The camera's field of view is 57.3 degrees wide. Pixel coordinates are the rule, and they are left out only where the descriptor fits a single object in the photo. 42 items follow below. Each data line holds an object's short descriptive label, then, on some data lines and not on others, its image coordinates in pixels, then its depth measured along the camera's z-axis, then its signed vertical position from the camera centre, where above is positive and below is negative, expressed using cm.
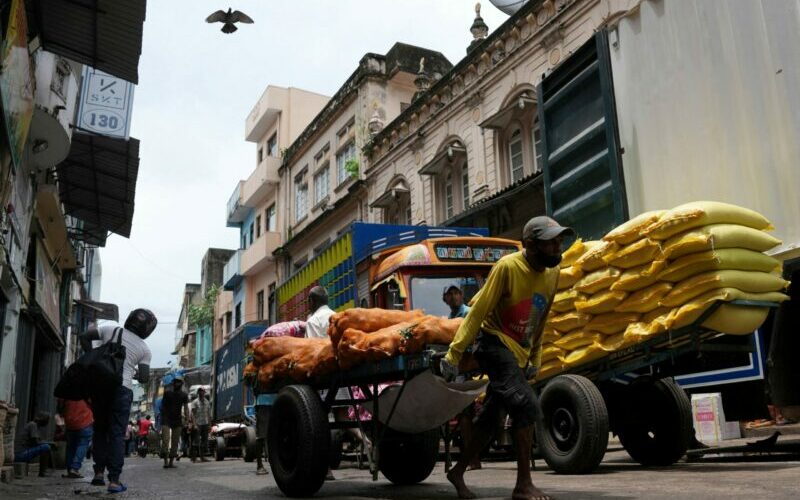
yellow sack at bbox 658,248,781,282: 565 +111
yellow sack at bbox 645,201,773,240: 580 +149
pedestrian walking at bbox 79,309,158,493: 643 +18
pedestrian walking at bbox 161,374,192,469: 1309 +10
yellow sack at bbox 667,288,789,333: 554 +79
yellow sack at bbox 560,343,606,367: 657 +50
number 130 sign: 1563 +696
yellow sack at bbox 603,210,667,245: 621 +154
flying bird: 1109 +599
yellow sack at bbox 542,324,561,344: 708 +73
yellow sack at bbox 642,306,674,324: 597 +77
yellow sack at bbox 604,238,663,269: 609 +130
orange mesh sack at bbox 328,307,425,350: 527 +69
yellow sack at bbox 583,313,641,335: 638 +76
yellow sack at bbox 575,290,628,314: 642 +95
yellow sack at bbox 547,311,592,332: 677 +83
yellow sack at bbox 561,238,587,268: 707 +150
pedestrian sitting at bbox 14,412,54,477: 1057 -30
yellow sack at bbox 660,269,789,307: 559 +94
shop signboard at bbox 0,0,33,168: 798 +405
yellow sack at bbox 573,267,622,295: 650 +115
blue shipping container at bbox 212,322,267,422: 1938 +124
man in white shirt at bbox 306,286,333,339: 685 +96
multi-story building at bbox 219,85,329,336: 3438 +1086
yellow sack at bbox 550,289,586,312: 688 +104
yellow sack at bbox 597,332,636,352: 632 +58
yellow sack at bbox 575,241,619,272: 658 +140
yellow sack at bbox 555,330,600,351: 670 +65
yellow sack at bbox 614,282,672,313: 601 +91
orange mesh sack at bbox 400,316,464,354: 470 +51
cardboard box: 1036 -19
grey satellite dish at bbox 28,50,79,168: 1181 +508
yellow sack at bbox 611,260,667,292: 603 +110
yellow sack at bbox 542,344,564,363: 700 +56
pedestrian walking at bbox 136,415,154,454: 3179 -20
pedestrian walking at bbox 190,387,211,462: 1745 +12
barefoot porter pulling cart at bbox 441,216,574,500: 420 +48
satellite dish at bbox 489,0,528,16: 1853 +1017
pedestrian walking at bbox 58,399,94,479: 1049 -5
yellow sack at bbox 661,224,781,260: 569 +129
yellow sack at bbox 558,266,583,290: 692 +125
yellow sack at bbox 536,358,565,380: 697 +41
